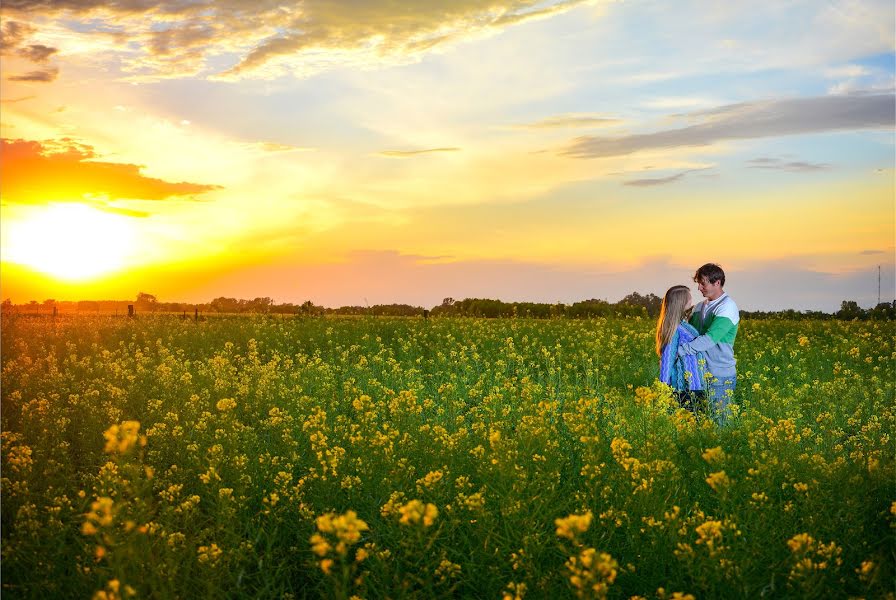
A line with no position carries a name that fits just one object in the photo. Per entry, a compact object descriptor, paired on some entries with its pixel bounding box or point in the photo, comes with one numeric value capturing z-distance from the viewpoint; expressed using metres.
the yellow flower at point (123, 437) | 4.17
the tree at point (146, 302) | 54.68
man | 9.27
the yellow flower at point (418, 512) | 3.51
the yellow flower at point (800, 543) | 4.09
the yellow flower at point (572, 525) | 3.45
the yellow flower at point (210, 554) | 4.77
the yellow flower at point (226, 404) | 6.89
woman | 9.46
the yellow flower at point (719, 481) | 4.39
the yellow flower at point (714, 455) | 5.02
